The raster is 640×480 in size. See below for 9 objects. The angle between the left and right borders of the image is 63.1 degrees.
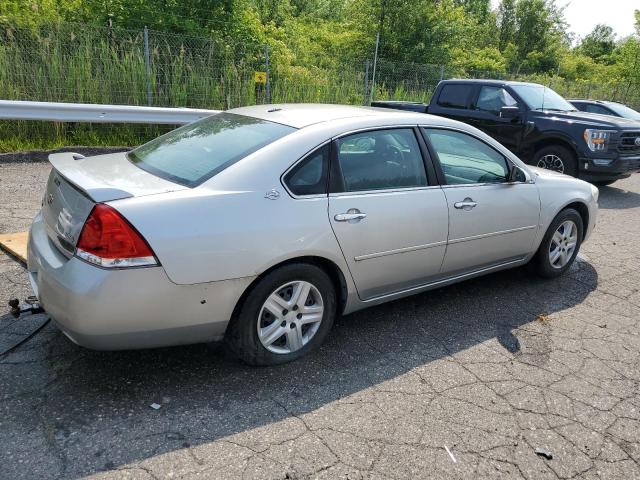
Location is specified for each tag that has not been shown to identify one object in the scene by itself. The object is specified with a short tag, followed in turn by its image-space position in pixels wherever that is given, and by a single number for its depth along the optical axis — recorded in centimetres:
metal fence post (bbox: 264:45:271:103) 1140
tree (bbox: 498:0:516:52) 3897
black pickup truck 884
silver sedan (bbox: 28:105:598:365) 262
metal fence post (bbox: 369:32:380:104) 1470
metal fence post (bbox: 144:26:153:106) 998
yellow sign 1115
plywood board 436
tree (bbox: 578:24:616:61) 5238
